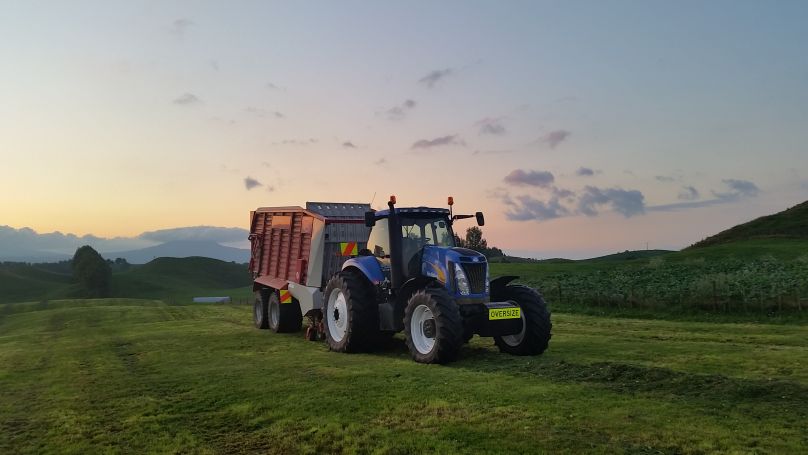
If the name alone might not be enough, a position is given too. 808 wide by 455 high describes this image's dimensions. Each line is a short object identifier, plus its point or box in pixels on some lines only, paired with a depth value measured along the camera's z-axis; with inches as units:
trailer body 576.1
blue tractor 406.3
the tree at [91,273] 3540.8
